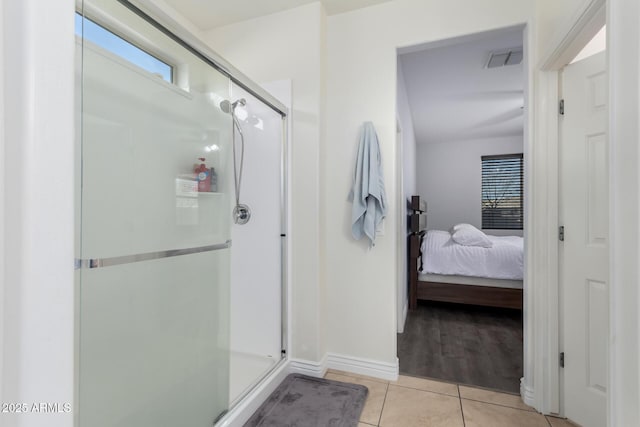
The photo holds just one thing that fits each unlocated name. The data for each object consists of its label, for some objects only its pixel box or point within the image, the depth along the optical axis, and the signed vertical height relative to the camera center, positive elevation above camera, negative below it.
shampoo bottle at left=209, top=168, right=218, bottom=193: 1.42 +0.16
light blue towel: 1.91 +0.15
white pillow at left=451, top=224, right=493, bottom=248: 3.30 -0.29
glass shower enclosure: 0.97 -0.05
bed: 3.11 -0.64
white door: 1.42 -0.14
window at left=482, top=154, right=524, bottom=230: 5.43 +0.41
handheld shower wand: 1.55 +0.27
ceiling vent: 2.62 +1.45
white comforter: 3.11 -0.51
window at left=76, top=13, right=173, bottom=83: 0.94 +0.59
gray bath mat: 1.52 -1.08
